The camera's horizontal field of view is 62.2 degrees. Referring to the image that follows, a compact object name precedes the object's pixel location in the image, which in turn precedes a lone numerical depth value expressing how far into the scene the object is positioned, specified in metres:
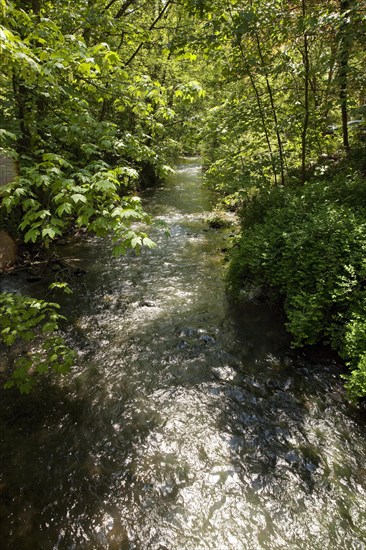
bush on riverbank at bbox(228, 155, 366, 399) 4.95
